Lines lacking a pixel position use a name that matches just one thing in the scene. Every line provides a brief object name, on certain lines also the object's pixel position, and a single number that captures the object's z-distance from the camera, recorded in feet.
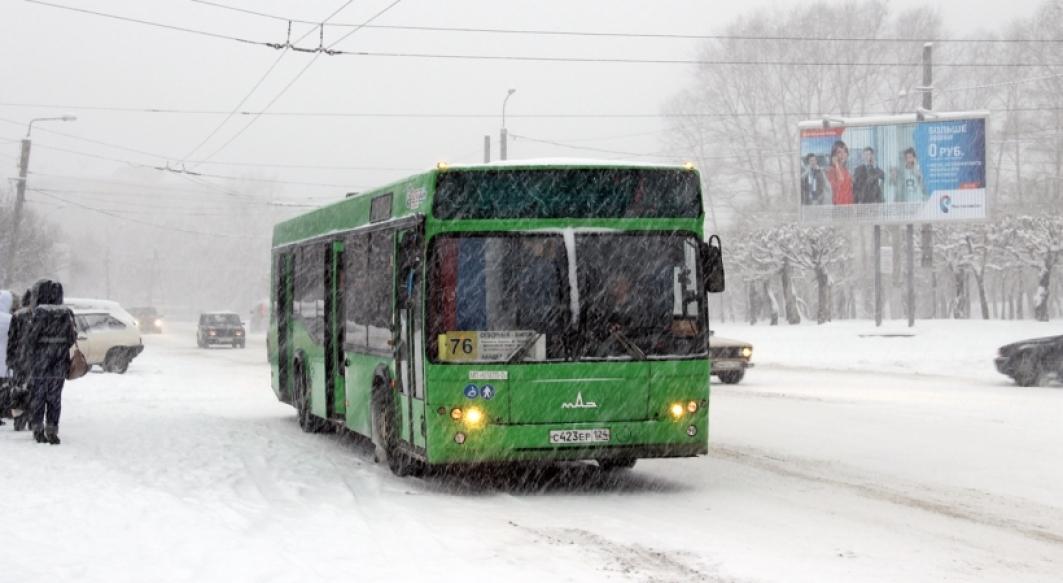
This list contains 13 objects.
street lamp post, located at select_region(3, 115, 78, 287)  150.61
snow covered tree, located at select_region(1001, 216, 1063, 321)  159.74
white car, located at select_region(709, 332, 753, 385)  93.30
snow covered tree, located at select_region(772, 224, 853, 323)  180.86
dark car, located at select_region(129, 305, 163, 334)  257.34
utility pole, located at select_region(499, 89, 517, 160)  155.69
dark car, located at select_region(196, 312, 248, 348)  187.83
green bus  36.68
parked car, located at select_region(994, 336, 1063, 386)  86.89
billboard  145.38
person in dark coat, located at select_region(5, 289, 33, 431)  50.49
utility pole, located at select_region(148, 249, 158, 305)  426.22
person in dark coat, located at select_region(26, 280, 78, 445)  49.11
